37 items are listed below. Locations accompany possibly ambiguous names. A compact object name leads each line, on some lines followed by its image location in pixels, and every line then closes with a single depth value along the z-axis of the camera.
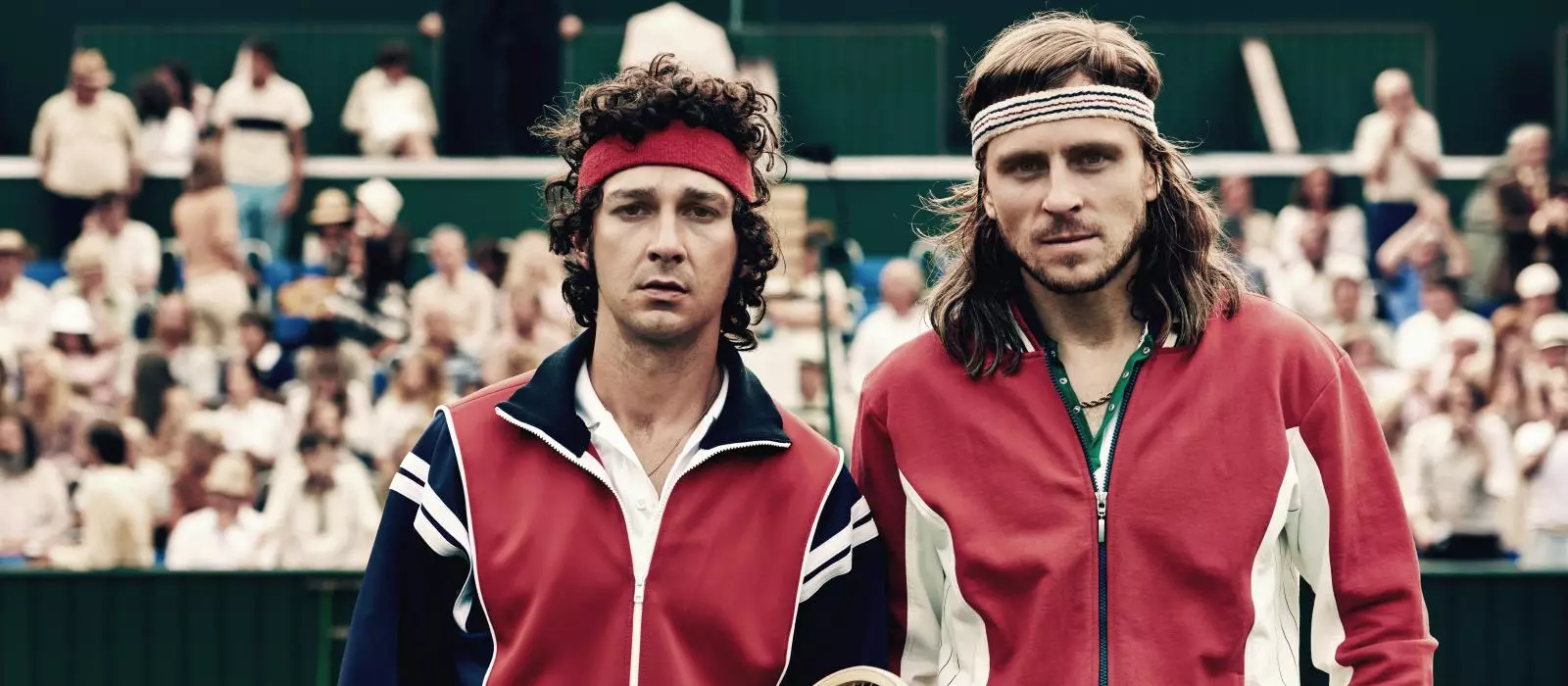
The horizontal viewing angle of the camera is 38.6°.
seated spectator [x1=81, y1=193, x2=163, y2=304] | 14.54
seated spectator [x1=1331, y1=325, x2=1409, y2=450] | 11.50
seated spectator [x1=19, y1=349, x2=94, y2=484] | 11.84
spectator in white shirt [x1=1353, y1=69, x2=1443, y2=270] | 15.08
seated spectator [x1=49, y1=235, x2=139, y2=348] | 13.59
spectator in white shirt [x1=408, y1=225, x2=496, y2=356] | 12.97
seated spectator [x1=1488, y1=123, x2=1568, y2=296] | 14.23
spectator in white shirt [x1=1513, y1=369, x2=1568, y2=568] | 10.45
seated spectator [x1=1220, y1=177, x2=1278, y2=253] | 14.34
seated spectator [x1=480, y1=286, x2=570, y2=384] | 12.01
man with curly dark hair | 4.21
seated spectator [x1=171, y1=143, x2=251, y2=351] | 13.94
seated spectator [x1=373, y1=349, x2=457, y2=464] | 11.50
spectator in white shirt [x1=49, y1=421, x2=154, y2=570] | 10.62
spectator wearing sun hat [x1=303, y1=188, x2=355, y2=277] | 14.38
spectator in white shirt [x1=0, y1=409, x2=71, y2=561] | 11.03
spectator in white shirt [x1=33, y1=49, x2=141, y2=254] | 15.76
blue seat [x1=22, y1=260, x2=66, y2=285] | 15.48
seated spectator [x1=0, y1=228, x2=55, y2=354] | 13.55
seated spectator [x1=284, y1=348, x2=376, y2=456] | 11.52
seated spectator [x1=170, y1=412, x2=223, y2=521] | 10.78
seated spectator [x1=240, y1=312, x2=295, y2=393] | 12.86
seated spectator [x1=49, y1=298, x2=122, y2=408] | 12.95
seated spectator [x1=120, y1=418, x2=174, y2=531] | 10.98
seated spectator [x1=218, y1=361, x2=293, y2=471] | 11.95
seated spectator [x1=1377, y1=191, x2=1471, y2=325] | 14.23
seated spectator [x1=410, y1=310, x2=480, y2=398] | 12.07
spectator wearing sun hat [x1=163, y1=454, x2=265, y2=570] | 10.45
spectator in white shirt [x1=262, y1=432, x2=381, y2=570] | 10.45
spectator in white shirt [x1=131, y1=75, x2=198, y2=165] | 16.34
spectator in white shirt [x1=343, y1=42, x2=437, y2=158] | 17.06
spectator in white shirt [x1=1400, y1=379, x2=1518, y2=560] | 10.41
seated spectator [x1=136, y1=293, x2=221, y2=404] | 13.05
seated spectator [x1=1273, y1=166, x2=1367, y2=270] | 14.28
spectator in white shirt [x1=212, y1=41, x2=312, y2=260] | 15.66
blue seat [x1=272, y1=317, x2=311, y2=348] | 13.32
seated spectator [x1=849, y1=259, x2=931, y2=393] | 12.59
